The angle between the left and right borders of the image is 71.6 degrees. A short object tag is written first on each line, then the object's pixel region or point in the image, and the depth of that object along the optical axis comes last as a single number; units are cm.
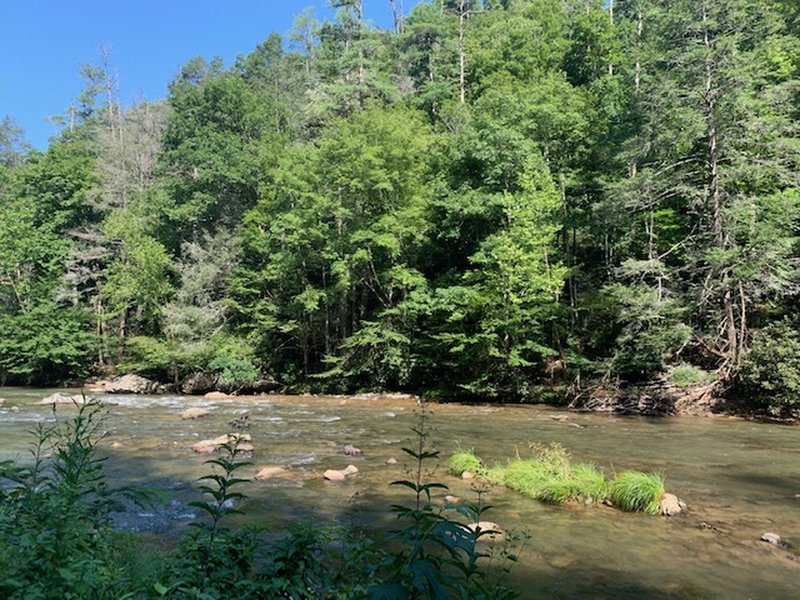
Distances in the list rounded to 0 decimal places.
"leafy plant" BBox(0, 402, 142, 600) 263
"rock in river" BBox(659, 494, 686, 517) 804
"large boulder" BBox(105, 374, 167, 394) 2931
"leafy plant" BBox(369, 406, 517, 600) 224
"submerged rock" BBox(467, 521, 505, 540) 706
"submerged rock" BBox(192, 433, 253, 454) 1243
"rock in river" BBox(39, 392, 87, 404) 2216
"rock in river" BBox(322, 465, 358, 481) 1013
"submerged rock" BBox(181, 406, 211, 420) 1831
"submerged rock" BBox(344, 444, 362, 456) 1236
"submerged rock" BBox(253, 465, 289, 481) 1022
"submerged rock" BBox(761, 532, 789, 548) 682
